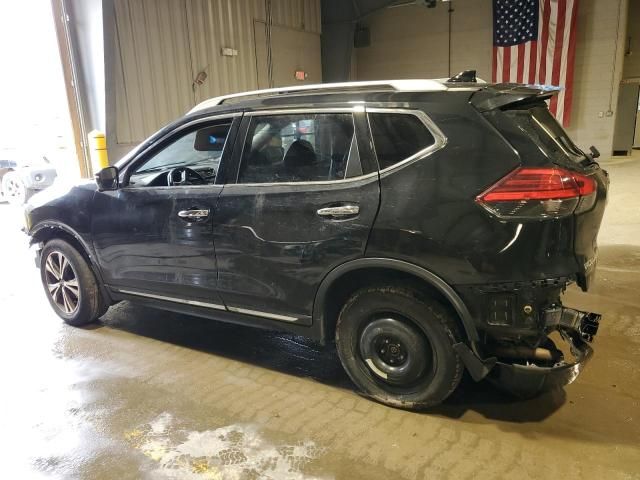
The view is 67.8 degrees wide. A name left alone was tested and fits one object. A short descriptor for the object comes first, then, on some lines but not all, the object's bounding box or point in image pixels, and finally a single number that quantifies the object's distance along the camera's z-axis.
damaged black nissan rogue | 2.28
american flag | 12.26
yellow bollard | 7.43
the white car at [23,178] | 9.84
